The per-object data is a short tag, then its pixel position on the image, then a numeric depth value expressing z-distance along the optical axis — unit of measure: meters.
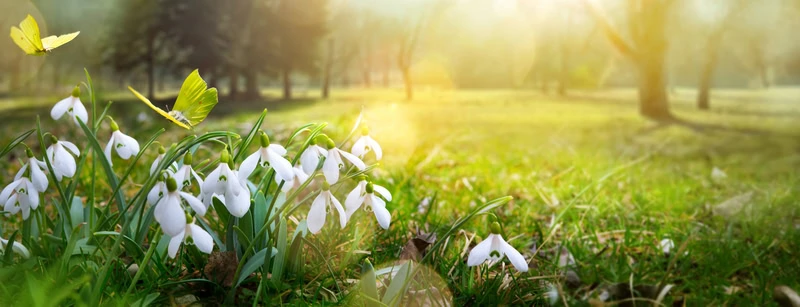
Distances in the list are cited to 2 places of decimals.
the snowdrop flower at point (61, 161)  0.41
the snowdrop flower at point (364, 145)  0.42
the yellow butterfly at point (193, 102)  0.37
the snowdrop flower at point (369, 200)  0.38
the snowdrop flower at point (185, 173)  0.37
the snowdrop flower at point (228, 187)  0.35
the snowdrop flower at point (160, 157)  0.40
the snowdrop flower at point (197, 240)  0.36
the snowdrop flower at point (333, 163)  0.38
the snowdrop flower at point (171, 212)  0.34
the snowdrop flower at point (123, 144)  0.42
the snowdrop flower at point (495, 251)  0.37
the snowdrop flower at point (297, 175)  0.42
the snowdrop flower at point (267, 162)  0.37
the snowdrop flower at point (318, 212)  0.37
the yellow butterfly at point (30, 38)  0.39
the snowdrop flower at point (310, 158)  0.39
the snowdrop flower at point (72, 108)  0.42
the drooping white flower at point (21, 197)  0.41
